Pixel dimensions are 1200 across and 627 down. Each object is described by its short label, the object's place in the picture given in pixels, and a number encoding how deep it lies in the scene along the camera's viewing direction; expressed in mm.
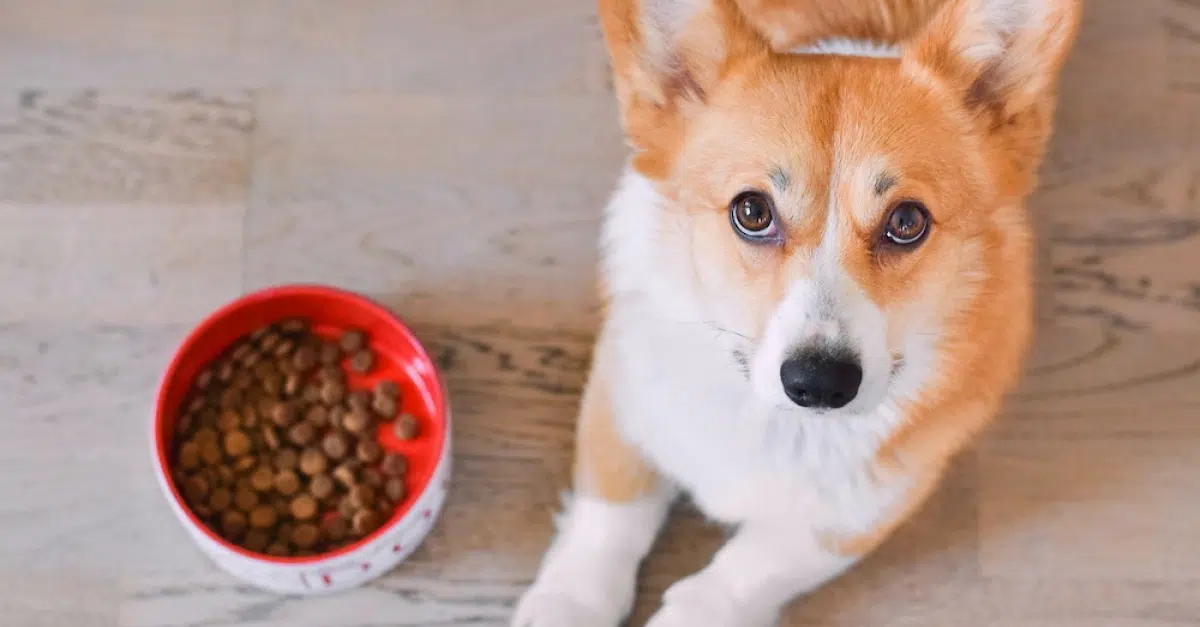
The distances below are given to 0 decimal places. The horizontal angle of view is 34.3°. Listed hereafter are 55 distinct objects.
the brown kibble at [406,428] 1066
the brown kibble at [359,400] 1068
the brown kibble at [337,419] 1068
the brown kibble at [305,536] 1038
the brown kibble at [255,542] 1032
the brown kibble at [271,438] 1057
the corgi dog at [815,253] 873
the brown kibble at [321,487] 1047
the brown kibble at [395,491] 1052
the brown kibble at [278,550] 1032
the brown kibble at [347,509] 1044
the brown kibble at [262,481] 1049
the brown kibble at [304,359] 1075
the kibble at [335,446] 1056
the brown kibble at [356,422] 1062
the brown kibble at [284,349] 1074
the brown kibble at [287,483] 1049
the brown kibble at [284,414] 1058
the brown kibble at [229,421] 1060
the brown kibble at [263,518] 1038
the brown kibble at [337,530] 1041
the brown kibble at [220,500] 1037
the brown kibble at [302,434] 1057
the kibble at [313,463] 1052
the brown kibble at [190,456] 1043
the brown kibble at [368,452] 1057
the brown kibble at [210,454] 1048
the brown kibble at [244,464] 1053
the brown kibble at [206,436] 1051
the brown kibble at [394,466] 1058
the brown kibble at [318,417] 1068
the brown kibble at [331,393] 1070
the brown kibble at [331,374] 1076
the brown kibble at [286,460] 1054
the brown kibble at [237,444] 1052
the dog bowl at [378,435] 1007
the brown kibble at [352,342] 1083
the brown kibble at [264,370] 1073
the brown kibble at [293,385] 1069
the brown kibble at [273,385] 1070
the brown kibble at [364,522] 1037
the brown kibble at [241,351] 1071
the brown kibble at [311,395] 1074
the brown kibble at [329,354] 1081
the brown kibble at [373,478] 1053
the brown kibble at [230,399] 1067
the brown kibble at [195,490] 1035
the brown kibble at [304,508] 1043
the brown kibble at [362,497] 1042
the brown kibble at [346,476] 1049
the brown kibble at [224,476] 1049
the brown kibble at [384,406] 1070
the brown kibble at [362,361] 1082
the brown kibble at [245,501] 1043
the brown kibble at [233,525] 1033
